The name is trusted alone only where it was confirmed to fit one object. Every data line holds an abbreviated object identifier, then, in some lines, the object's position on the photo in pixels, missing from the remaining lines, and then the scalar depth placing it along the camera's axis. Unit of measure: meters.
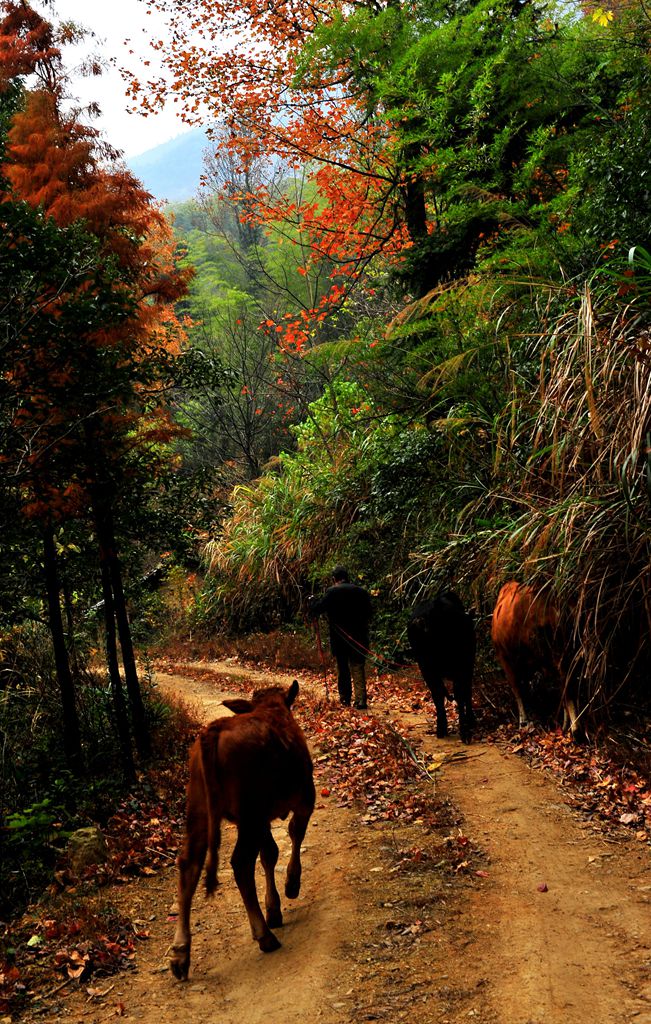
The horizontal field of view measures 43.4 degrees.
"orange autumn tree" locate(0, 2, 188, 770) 7.36
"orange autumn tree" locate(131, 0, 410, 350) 16.56
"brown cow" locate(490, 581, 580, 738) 7.66
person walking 10.79
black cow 8.62
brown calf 4.71
